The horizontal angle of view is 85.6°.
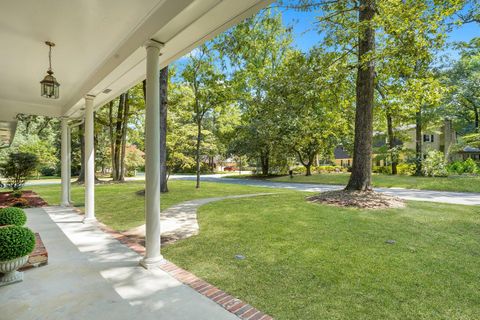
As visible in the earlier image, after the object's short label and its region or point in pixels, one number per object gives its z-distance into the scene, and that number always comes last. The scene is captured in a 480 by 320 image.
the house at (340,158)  38.33
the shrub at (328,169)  26.20
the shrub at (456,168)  17.09
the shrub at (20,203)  8.16
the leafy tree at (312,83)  7.91
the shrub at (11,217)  3.74
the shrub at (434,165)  16.38
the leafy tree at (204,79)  13.30
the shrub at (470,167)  17.17
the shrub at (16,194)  9.76
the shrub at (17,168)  10.00
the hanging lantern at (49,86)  4.32
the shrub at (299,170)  25.16
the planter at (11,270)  2.92
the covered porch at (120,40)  2.85
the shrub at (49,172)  27.42
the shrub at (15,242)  2.82
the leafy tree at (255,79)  7.55
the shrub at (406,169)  18.55
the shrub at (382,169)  21.26
